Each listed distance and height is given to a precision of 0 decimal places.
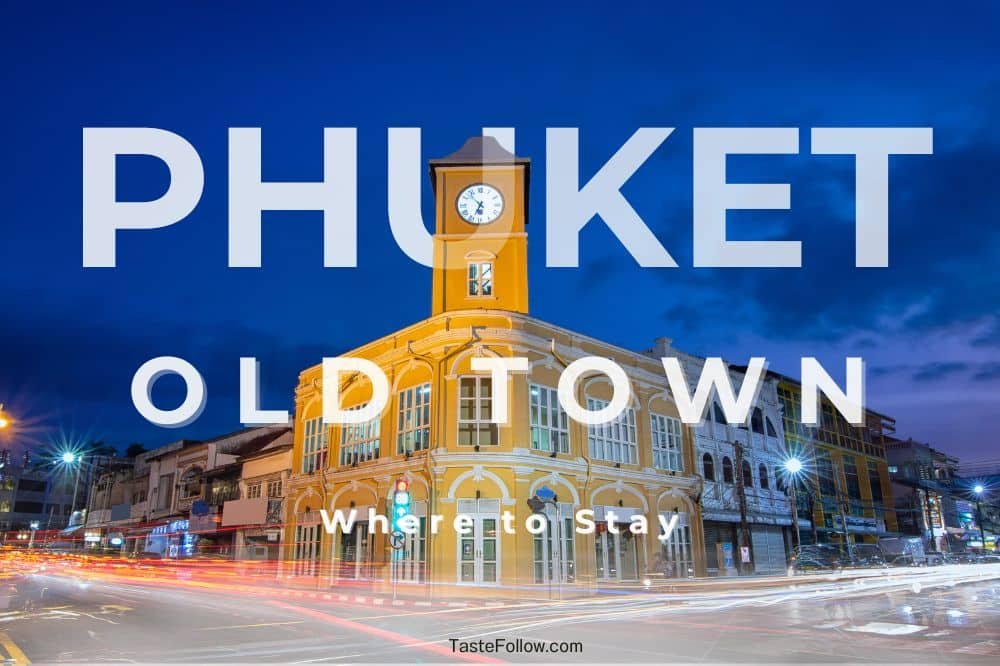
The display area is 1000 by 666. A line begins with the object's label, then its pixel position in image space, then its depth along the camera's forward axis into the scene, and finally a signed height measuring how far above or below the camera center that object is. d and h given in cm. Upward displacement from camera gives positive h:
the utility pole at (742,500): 3241 +30
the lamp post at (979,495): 6174 +84
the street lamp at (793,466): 3615 +214
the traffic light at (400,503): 1906 +16
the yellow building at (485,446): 2683 +273
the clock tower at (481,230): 3203 +1307
